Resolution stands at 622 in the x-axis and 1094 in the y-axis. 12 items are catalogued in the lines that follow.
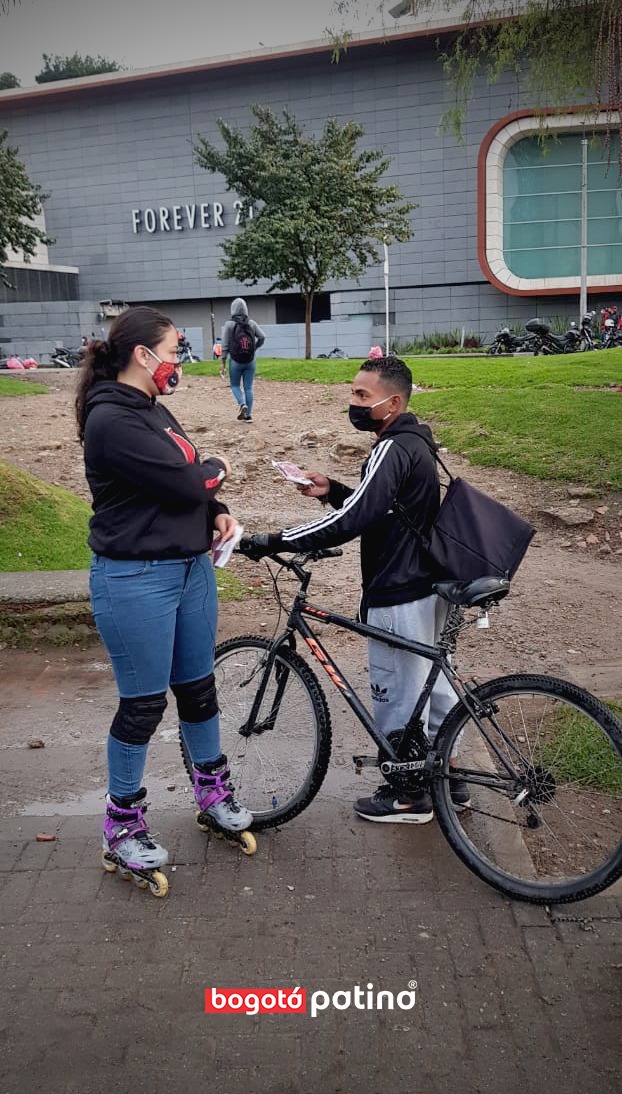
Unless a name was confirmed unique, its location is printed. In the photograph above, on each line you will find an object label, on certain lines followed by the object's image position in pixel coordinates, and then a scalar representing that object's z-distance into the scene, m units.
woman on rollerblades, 3.26
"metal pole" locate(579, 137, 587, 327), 35.47
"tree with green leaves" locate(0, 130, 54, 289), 25.03
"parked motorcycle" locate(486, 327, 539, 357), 27.98
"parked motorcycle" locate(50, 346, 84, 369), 34.84
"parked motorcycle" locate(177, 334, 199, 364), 34.30
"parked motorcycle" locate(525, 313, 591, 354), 24.84
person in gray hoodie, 14.05
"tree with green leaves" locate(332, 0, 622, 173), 8.17
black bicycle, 3.40
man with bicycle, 3.57
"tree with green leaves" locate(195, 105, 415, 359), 27.39
